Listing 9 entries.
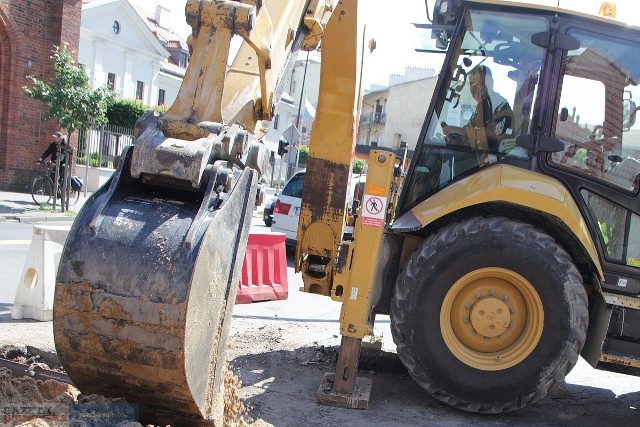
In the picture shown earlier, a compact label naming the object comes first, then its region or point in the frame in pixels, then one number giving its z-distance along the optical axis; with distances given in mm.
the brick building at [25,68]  19344
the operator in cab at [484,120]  5609
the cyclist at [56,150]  17938
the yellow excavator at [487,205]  5152
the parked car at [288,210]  14148
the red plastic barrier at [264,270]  9594
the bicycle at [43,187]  18406
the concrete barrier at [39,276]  6887
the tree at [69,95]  17344
